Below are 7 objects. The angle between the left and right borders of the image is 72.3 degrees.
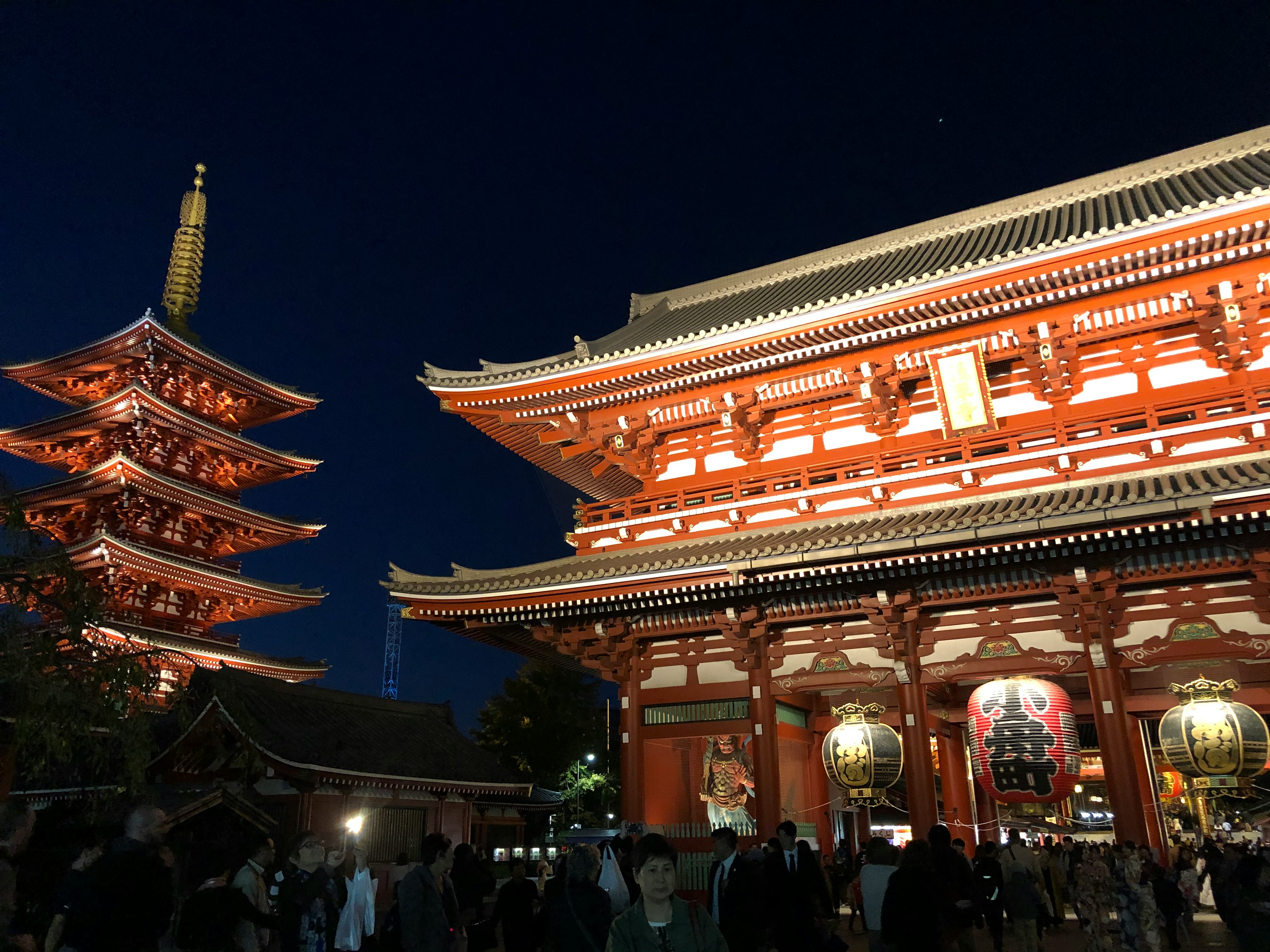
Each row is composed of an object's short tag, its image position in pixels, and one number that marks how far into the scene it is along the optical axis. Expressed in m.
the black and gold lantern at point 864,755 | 13.02
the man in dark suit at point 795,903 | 6.97
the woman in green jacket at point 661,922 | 4.26
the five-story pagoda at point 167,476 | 32.91
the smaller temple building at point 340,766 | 18.14
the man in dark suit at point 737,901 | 6.90
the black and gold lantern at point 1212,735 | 11.15
